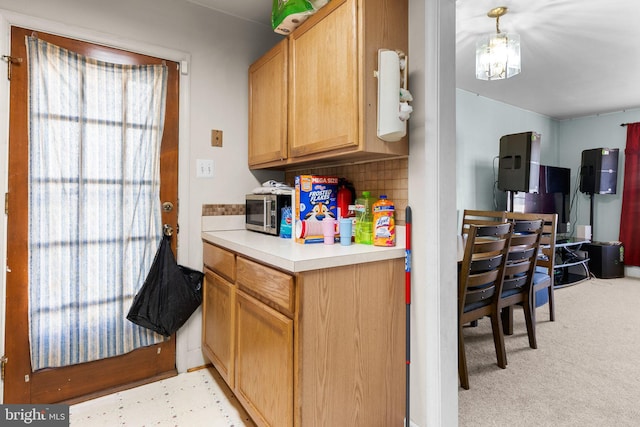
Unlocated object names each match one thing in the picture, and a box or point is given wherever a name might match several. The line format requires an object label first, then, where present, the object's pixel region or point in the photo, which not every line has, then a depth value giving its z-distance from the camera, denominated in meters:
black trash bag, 1.96
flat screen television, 4.69
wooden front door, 1.68
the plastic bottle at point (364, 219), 1.66
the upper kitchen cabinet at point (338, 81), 1.42
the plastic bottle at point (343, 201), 1.87
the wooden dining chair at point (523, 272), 2.25
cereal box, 1.74
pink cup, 1.66
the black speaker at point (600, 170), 4.98
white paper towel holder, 1.40
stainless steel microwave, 2.00
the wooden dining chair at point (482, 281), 1.96
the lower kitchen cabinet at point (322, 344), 1.25
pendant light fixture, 2.47
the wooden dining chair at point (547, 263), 2.77
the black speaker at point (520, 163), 3.96
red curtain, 4.98
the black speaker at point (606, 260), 4.86
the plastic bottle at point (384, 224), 1.55
